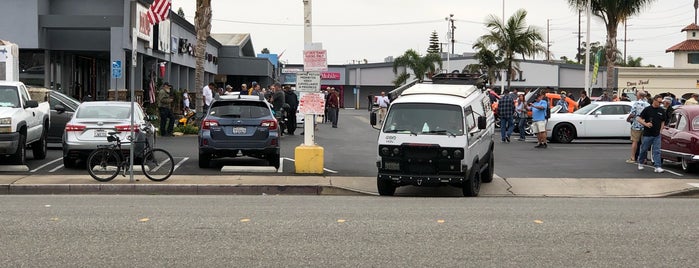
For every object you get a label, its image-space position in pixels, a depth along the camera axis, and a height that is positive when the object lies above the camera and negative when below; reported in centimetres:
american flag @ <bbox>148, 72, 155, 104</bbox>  3517 +58
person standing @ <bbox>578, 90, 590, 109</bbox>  3167 +29
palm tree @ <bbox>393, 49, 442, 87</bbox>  8181 +432
